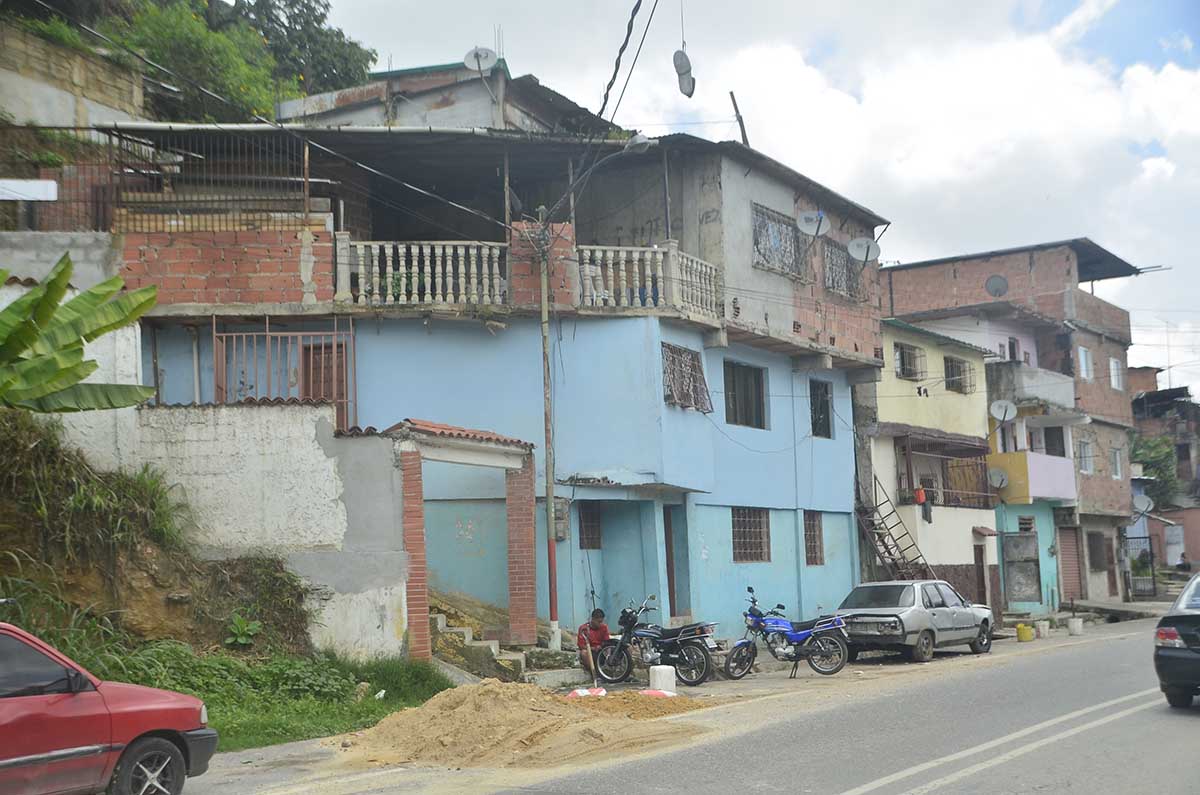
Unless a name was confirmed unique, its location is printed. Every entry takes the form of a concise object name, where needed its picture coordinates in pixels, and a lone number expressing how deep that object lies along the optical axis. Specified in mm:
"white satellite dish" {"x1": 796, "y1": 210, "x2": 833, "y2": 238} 25125
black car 12203
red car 8102
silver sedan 21672
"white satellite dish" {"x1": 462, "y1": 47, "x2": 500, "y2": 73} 22500
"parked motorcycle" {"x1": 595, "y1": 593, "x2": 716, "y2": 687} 17781
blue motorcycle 19031
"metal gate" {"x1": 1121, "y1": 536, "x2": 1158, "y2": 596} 46500
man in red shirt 17688
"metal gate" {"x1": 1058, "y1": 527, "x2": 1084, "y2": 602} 40969
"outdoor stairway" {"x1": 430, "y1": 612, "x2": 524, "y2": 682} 16703
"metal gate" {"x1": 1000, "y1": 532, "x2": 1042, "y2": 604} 35906
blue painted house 20078
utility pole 19130
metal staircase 29094
